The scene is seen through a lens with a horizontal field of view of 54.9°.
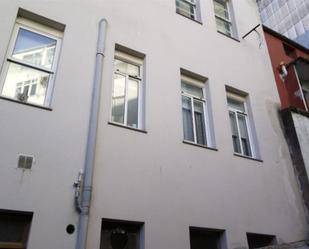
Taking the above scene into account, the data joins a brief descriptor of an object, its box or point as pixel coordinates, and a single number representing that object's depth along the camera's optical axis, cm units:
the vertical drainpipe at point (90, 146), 434
